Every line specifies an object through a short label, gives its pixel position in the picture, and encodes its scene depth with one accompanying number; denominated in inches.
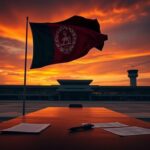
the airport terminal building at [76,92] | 3203.7
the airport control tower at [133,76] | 5034.5
